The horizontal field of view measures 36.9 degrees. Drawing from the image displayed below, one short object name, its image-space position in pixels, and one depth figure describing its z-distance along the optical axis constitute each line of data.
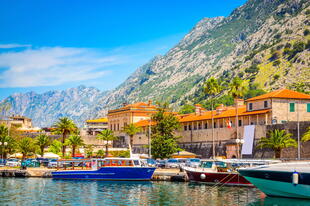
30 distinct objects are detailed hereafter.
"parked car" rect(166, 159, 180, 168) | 78.62
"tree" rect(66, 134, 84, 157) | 100.48
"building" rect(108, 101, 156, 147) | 133.02
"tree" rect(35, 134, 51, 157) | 101.12
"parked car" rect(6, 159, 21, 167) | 88.19
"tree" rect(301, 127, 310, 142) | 65.38
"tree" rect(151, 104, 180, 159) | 88.81
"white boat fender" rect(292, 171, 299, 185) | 40.25
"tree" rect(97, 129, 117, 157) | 108.25
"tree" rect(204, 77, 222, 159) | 85.88
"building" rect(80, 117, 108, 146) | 128.12
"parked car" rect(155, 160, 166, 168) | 80.15
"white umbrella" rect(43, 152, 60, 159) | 96.28
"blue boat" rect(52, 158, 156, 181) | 65.50
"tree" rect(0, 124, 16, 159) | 100.25
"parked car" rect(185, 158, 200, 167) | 67.88
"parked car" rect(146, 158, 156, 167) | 80.94
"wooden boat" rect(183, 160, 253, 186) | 55.18
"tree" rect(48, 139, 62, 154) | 113.02
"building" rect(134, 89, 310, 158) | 81.06
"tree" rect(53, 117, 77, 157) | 104.75
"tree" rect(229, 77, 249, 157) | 79.75
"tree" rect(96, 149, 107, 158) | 107.91
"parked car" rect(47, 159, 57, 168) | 85.56
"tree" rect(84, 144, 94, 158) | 107.82
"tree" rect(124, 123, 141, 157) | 111.25
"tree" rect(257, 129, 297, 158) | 70.31
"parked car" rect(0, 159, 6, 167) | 88.26
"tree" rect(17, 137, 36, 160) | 95.88
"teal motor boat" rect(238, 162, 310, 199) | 40.44
